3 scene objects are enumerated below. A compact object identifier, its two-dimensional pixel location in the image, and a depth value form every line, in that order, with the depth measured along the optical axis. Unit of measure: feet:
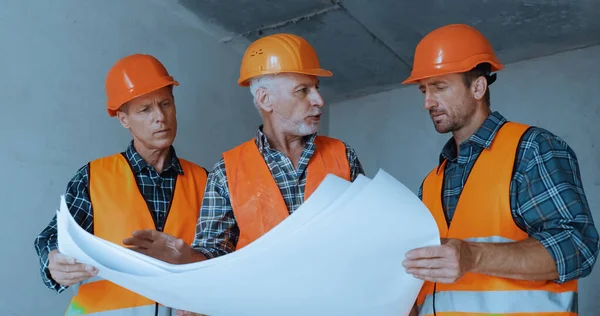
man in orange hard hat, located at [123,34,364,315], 6.72
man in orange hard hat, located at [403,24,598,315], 4.97
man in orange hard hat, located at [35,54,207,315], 7.27
